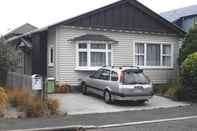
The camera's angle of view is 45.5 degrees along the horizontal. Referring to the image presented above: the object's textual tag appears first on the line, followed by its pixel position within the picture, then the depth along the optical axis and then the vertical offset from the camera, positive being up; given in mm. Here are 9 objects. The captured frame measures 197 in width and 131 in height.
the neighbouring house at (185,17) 21294 +4318
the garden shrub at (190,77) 10976 -666
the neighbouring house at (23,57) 15538 +380
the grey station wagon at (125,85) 9647 -905
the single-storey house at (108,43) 12570 +1127
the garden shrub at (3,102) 8134 -1380
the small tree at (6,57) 12157 +303
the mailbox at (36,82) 8593 -705
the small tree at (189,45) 13033 +1015
